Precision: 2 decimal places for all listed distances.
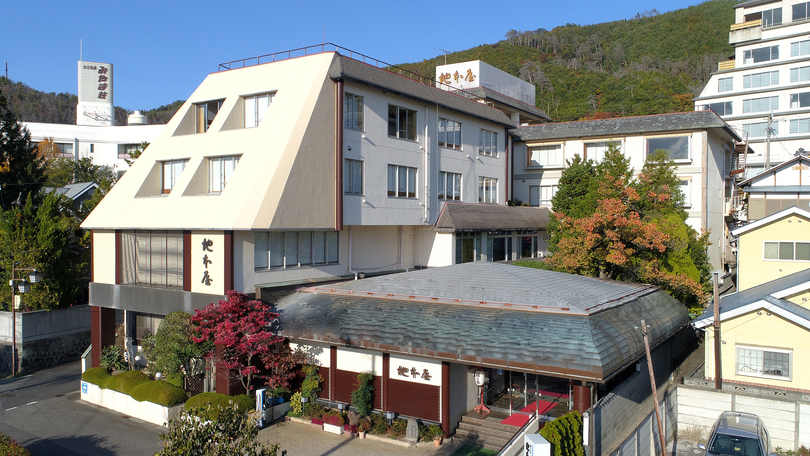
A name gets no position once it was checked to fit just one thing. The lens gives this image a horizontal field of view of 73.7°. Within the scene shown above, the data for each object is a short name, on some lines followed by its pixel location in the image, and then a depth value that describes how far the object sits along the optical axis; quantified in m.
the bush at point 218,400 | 18.67
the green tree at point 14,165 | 36.16
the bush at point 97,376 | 22.62
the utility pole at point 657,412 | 14.52
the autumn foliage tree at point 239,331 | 18.83
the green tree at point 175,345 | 20.75
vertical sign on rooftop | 79.81
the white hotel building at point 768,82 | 59.41
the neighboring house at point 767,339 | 19.27
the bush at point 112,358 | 25.11
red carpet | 17.59
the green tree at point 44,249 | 28.75
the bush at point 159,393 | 19.91
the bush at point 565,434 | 13.04
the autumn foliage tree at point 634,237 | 24.88
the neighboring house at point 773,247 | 26.65
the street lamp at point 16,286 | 26.58
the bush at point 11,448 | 14.58
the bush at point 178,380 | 21.62
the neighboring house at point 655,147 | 34.59
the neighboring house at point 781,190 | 36.33
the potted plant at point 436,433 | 16.72
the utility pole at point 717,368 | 18.99
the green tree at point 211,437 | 8.66
